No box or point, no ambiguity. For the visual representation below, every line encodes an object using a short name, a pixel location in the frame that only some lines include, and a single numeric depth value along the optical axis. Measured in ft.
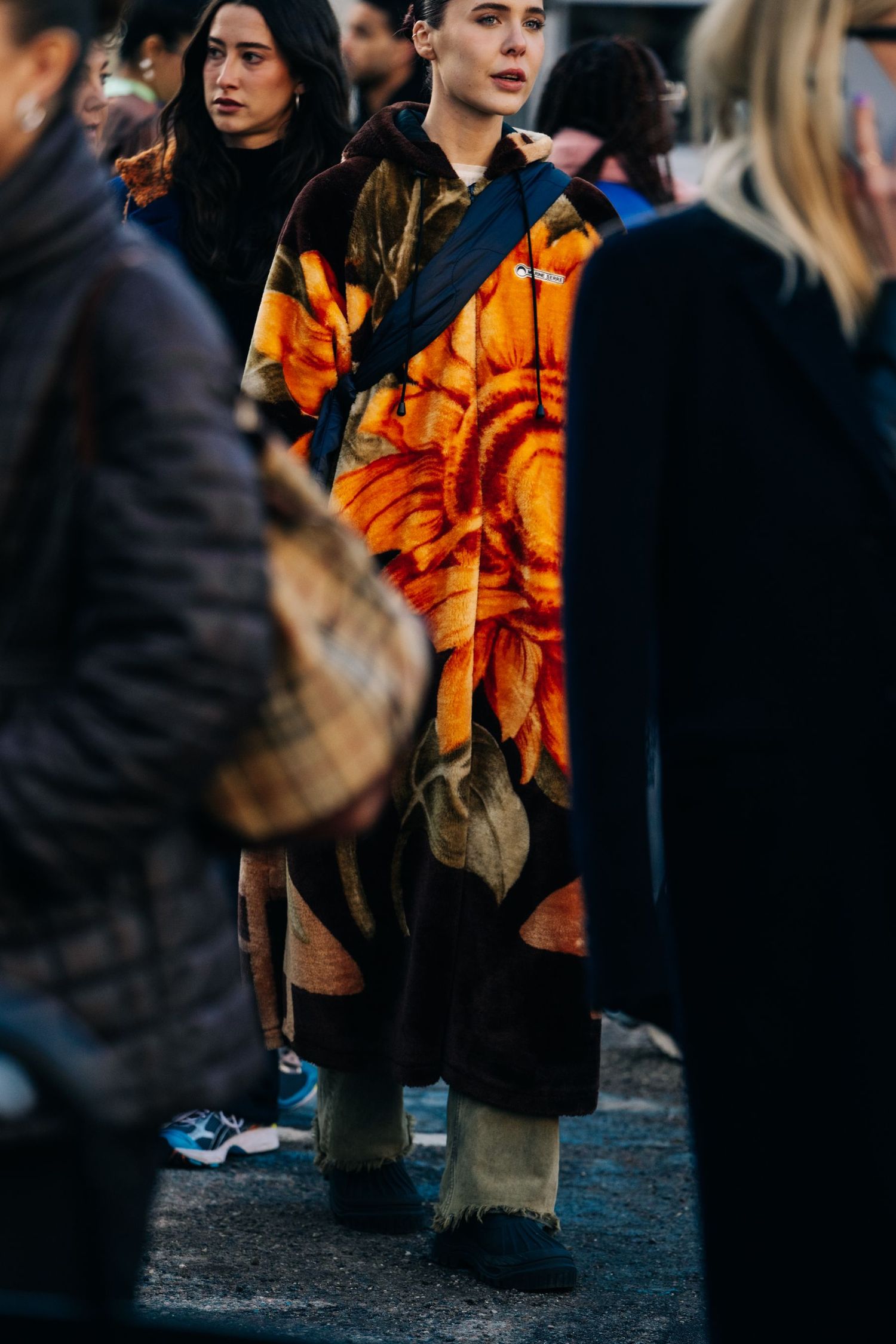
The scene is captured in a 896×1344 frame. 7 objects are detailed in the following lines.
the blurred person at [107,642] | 9.14
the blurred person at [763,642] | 11.78
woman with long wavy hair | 26.75
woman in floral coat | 21.97
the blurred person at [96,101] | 26.43
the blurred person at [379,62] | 37.26
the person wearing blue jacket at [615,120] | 32.84
